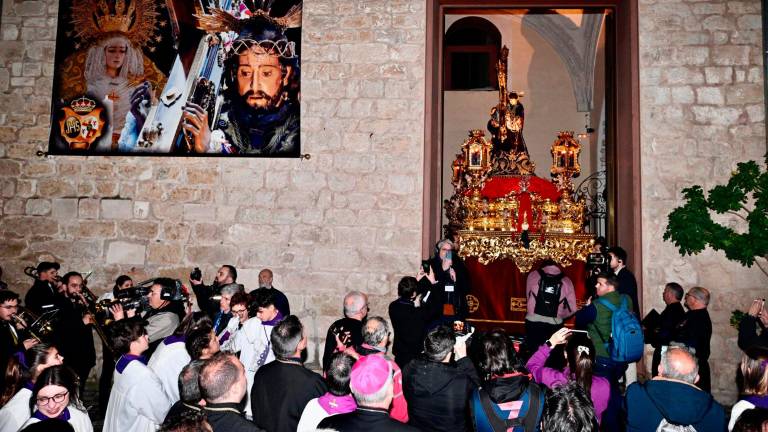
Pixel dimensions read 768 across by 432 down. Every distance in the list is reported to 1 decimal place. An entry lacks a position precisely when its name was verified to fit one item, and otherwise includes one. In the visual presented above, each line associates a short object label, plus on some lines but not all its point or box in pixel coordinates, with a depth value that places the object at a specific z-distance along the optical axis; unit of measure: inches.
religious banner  327.0
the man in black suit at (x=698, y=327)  230.4
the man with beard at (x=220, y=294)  211.3
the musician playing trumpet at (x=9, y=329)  183.0
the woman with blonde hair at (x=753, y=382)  132.0
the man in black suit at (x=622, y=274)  261.7
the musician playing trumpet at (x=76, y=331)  241.8
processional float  381.7
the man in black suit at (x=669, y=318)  241.3
